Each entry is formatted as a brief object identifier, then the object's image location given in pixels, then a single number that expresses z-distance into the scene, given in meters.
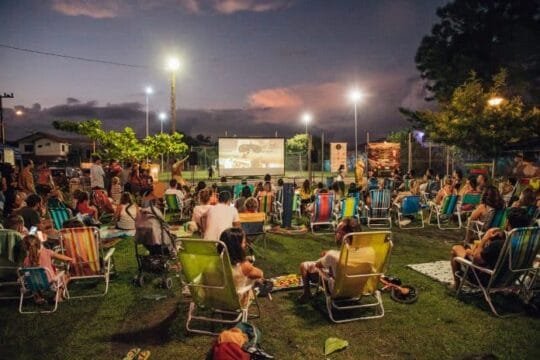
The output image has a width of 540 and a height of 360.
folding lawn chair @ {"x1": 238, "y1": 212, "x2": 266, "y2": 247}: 7.22
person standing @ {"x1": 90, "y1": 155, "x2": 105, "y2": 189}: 13.02
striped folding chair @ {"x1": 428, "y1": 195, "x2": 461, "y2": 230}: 9.49
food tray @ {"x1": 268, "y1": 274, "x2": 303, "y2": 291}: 5.45
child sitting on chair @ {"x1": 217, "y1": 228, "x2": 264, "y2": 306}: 4.05
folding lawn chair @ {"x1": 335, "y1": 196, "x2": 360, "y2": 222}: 9.09
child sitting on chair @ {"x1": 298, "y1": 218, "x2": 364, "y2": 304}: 4.21
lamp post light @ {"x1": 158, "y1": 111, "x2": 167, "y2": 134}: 45.25
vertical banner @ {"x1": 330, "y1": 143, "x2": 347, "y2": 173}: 21.03
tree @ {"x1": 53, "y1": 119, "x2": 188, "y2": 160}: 17.45
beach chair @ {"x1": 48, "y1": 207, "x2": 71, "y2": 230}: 7.49
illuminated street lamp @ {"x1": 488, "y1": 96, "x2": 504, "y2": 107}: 15.06
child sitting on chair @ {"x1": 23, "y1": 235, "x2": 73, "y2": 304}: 4.73
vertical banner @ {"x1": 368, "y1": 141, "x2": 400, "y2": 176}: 24.31
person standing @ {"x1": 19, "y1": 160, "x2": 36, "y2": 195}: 11.77
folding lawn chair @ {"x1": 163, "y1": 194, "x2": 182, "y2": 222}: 11.06
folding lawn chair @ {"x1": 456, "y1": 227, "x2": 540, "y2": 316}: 4.27
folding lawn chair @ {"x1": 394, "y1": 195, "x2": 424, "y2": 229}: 9.93
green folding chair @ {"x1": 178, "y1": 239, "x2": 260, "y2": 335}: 3.79
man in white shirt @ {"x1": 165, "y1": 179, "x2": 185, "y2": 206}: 11.11
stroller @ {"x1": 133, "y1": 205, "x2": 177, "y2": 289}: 5.71
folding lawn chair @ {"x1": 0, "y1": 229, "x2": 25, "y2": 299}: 4.85
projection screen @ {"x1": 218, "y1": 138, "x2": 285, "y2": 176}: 23.39
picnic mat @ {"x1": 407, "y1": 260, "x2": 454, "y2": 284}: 5.73
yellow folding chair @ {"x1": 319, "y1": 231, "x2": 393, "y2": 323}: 4.10
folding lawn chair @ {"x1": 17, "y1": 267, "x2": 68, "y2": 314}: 4.55
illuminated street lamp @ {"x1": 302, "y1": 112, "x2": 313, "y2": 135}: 29.48
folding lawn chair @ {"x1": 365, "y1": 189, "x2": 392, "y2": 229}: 9.55
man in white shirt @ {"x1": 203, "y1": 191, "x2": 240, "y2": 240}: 5.71
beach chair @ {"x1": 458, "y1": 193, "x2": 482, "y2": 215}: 9.69
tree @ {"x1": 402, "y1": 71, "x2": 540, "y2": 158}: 19.66
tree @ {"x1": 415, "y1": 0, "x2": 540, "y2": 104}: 28.45
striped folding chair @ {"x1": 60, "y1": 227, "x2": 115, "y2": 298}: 5.00
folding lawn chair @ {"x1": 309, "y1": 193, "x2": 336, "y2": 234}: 9.12
